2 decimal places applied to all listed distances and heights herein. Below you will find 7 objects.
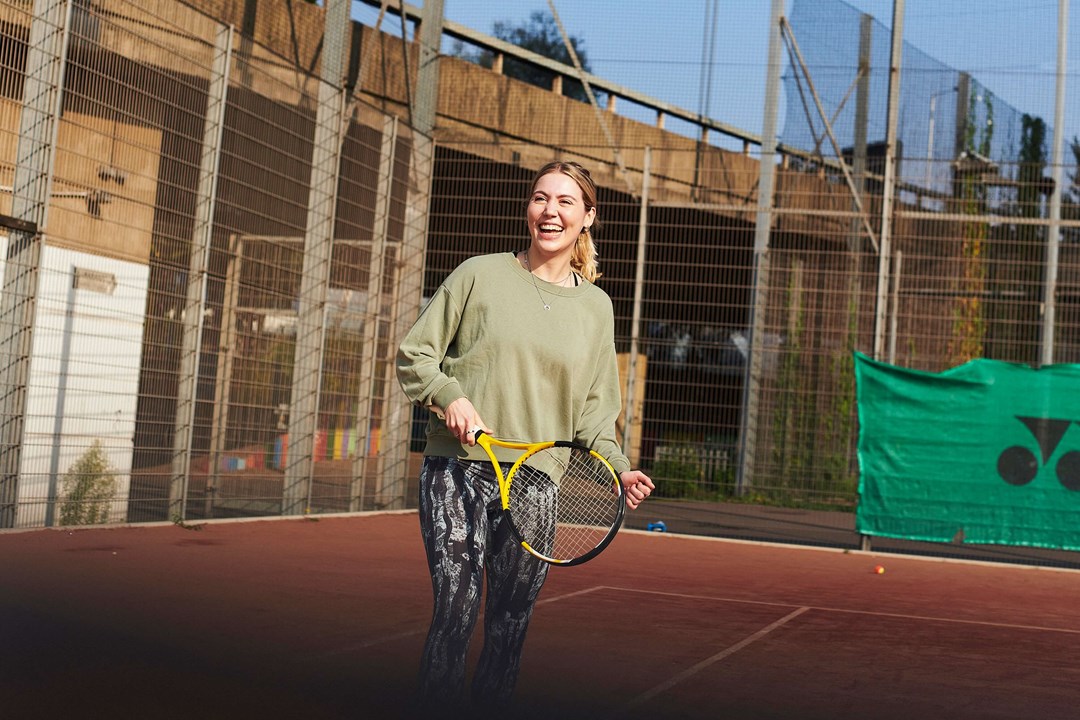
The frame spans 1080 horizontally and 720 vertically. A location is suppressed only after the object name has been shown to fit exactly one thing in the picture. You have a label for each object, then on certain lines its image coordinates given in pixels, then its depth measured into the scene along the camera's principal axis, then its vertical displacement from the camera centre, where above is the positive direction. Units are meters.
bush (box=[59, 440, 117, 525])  7.95 -0.75
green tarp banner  9.78 -0.11
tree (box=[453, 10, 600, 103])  16.34 +5.03
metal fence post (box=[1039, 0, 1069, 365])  12.93 +2.57
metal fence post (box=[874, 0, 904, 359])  10.49 +1.83
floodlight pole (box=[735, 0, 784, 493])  12.07 +1.65
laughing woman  3.01 +0.04
